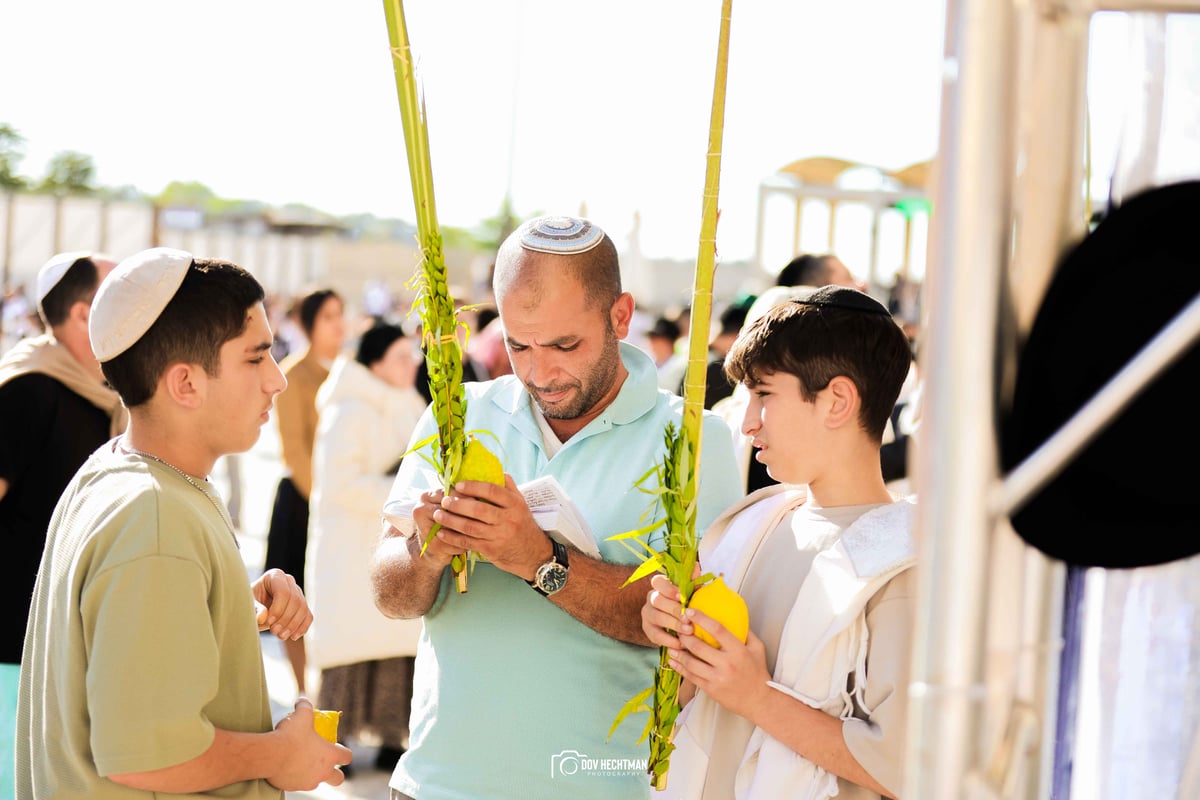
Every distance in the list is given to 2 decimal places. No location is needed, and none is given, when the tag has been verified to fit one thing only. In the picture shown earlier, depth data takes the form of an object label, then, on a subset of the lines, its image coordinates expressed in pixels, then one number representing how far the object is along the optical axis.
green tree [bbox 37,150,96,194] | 58.36
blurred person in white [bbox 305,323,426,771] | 5.58
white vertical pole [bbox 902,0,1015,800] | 1.27
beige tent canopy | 13.05
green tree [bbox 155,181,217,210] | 96.28
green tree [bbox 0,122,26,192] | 46.44
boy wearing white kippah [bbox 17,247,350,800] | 1.87
